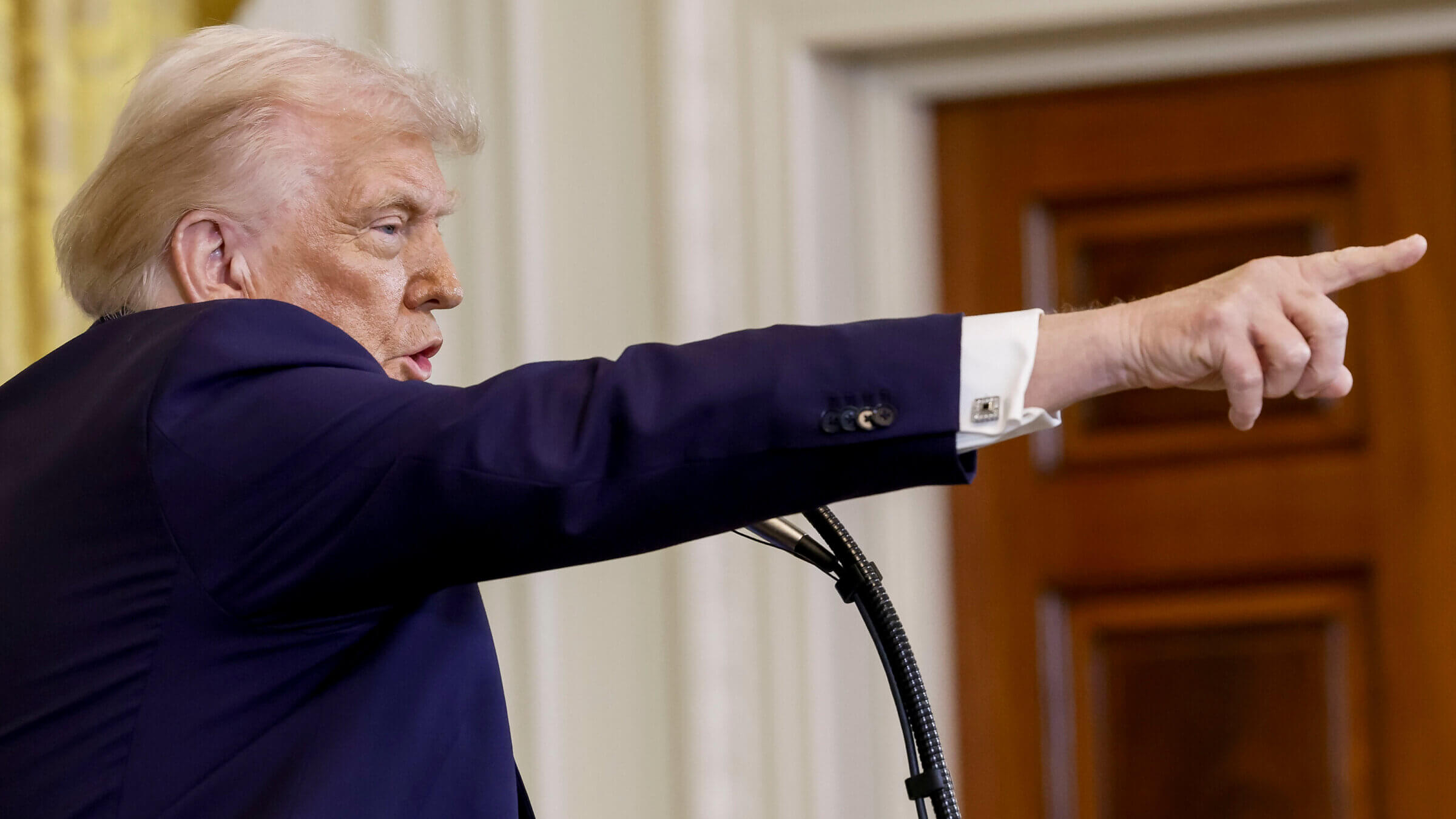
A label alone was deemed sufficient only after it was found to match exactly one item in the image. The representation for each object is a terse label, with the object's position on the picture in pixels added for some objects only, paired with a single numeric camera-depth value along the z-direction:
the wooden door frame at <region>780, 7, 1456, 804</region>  8.70
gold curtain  7.48
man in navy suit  5.71
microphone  6.12
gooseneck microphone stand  6.04
